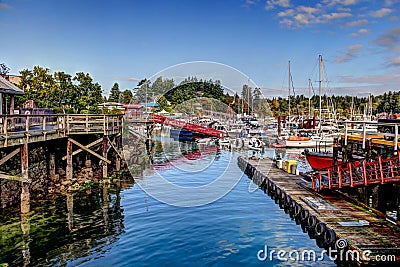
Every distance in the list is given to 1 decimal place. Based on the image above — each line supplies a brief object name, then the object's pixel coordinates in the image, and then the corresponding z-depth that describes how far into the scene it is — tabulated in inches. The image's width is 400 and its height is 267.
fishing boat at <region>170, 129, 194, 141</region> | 2762.1
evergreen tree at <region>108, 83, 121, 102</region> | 4272.6
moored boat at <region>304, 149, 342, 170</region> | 1404.4
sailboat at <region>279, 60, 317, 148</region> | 2640.3
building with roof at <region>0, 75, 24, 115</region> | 1041.6
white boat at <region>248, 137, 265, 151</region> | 2143.2
